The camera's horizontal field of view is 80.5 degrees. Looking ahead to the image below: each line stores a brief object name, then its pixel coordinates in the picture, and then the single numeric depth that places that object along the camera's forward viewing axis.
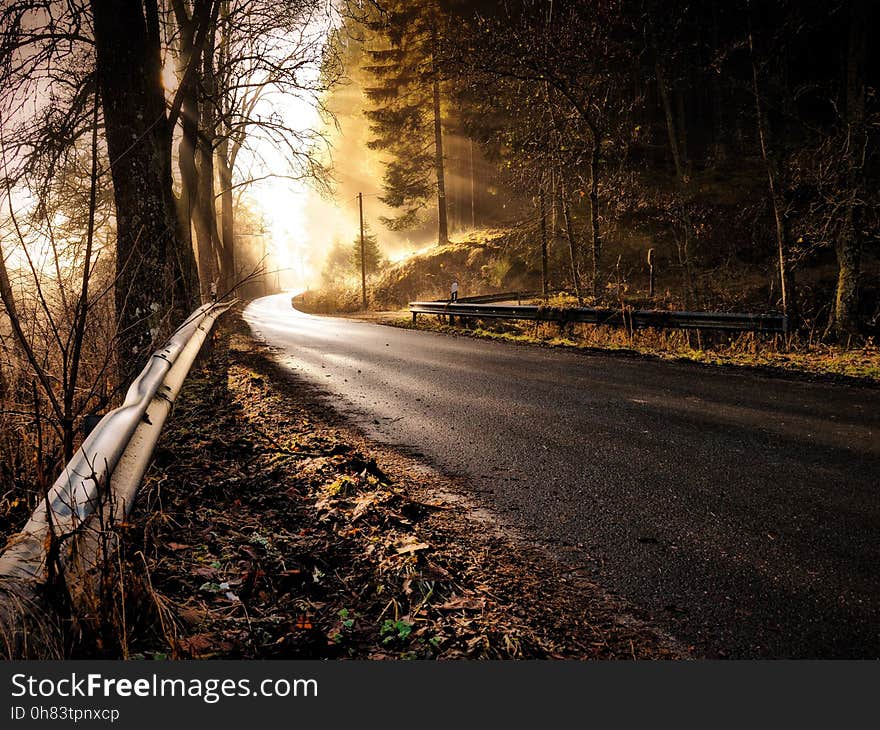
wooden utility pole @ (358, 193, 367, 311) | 32.96
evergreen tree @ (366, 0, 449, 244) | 31.28
